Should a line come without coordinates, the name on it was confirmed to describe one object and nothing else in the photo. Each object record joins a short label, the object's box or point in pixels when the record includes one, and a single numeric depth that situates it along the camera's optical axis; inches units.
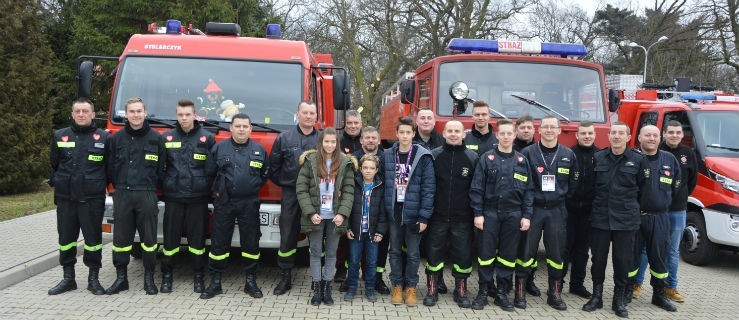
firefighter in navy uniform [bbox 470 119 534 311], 208.2
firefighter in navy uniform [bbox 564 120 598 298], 224.1
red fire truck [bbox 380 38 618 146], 272.8
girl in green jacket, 207.6
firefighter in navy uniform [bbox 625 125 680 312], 215.6
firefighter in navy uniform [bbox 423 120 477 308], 209.9
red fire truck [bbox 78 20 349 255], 228.7
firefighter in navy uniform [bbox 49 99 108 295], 208.8
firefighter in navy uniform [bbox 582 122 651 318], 209.3
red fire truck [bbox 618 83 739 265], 281.9
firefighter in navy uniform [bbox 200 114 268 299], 210.8
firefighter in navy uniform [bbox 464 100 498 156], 244.7
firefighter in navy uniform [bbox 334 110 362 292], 232.8
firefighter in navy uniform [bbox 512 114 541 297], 234.1
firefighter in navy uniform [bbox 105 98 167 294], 208.1
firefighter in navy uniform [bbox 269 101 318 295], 215.2
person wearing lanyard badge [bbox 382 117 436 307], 208.1
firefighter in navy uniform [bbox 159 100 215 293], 212.1
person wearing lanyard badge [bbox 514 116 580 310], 212.7
